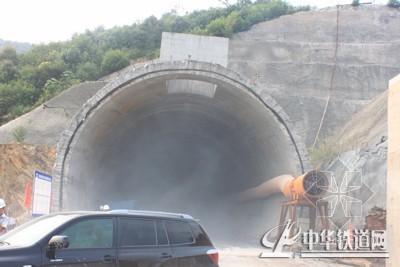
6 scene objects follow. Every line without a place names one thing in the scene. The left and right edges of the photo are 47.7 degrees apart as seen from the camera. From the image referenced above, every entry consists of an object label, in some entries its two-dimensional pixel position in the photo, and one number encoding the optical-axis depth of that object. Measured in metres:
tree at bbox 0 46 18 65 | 56.47
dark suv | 5.01
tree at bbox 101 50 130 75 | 49.16
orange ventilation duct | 13.59
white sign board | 9.93
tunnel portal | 16.27
